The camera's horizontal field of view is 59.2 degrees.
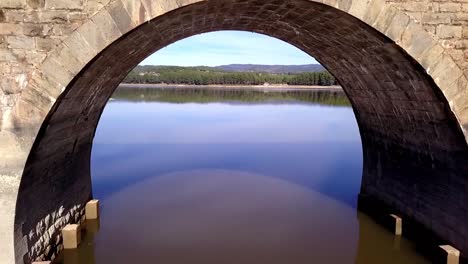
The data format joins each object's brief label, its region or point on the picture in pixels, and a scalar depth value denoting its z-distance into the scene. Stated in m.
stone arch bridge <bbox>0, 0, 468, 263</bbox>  5.73
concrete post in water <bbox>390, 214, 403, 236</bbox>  9.01
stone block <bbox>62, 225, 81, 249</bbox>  8.03
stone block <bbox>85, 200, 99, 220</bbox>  9.59
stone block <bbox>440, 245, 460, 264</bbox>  7.01
